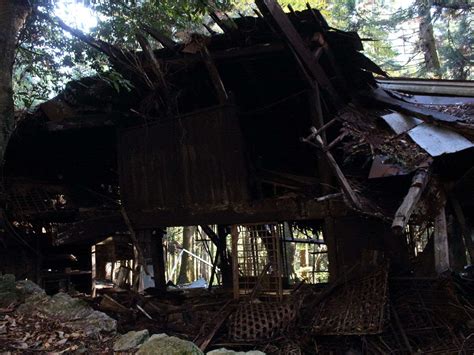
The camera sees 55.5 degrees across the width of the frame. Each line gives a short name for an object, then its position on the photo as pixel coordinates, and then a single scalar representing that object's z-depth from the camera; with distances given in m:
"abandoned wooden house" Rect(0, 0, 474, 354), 7.31
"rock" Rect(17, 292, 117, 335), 5.44
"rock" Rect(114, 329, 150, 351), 4.79
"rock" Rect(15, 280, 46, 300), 6.40
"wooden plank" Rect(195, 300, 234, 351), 7.82
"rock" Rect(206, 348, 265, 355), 4.40
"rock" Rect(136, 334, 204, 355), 4.29
